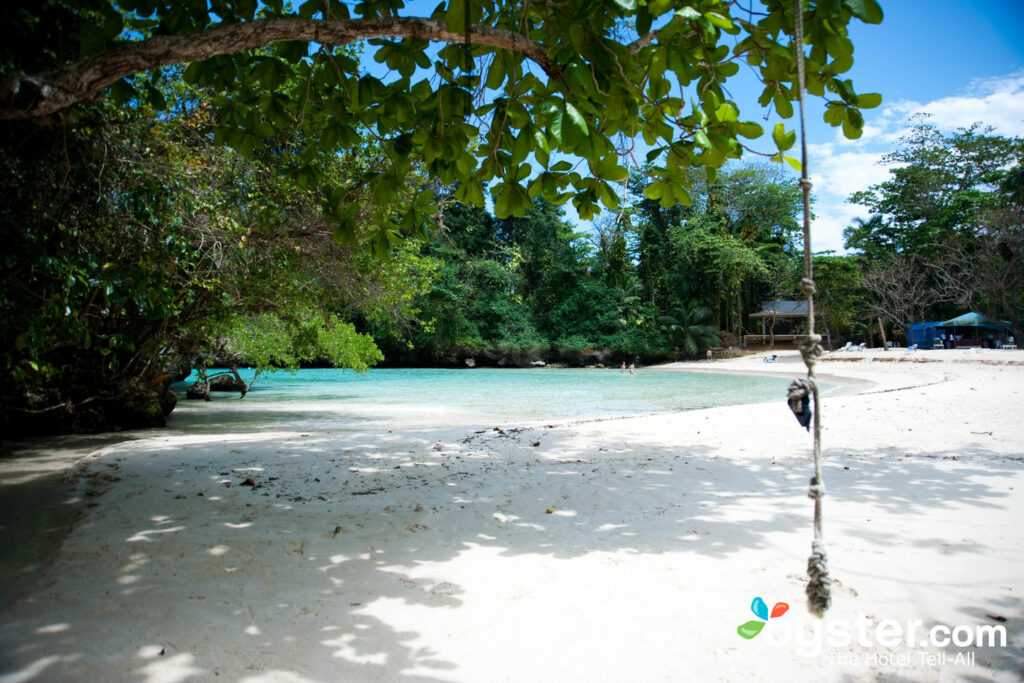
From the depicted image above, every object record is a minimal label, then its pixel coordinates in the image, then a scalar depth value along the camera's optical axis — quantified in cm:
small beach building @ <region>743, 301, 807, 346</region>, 3453
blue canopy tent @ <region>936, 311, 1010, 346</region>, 2703
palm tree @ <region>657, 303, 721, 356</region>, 3362
